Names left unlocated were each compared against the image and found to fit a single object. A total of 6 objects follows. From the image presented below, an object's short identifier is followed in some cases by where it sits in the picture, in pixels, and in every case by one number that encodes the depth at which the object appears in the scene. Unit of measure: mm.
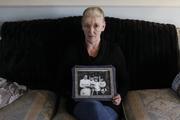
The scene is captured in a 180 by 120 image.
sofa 2229
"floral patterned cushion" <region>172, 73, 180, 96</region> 2065
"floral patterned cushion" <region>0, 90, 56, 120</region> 1859
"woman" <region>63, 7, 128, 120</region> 1937
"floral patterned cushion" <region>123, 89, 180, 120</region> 1844
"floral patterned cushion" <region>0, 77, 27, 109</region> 1966
